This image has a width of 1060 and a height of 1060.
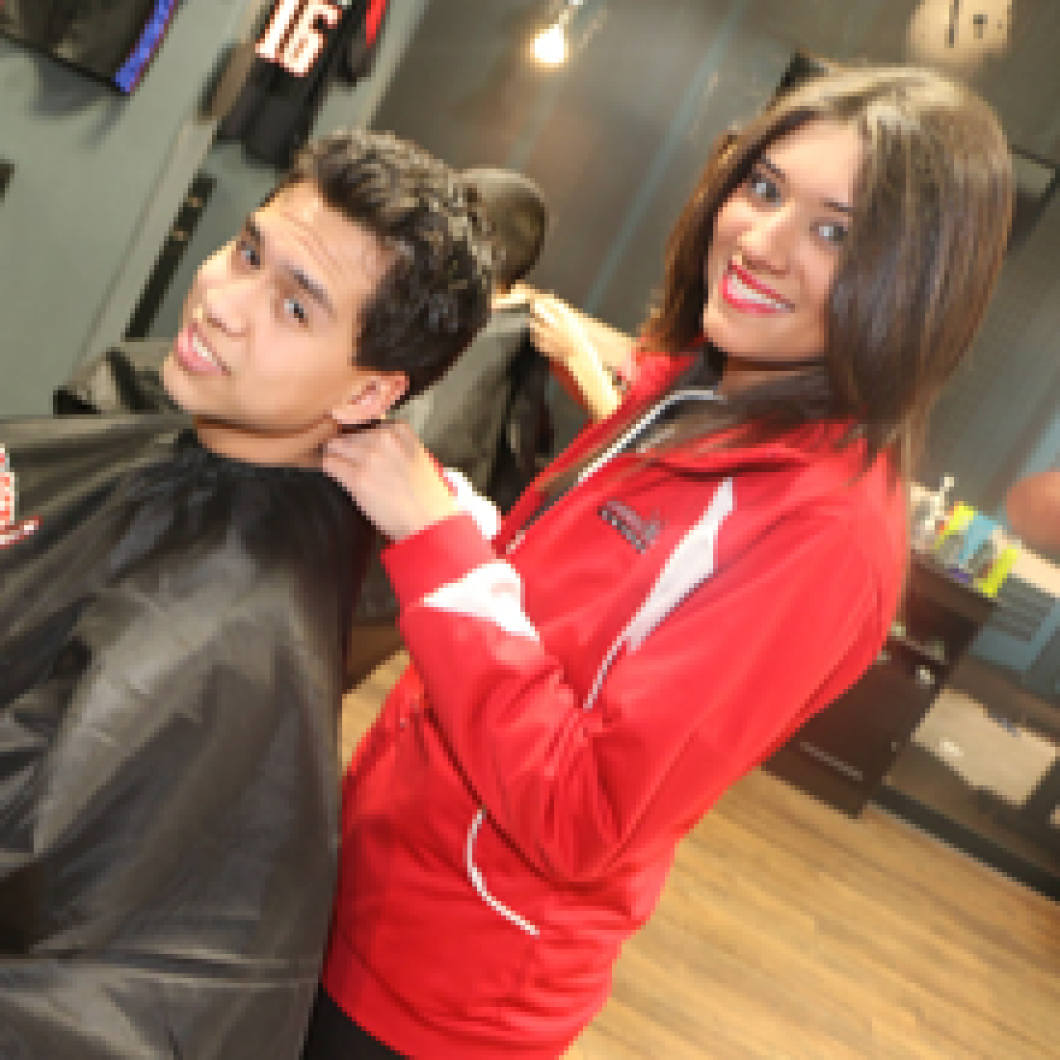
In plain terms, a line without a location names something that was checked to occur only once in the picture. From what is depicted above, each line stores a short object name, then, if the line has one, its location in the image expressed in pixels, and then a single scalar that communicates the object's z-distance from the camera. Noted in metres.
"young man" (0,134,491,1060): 0.96
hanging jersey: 3.65
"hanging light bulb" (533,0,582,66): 4.26
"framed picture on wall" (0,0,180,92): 2.91
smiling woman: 0.92
